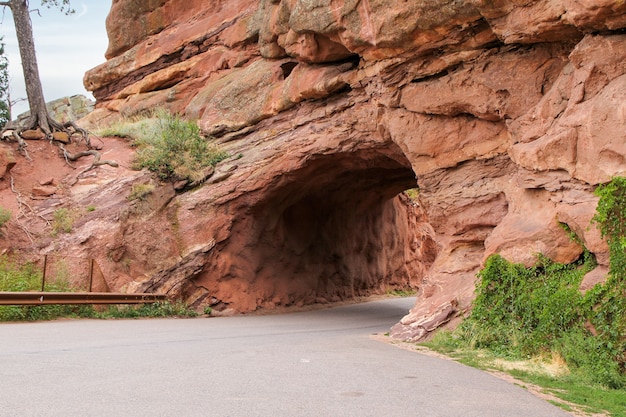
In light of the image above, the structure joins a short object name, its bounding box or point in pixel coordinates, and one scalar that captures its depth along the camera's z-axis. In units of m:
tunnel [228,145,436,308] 18.62
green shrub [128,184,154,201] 17.67
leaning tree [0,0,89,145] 21.09
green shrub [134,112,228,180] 18.59
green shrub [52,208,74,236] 16.83
